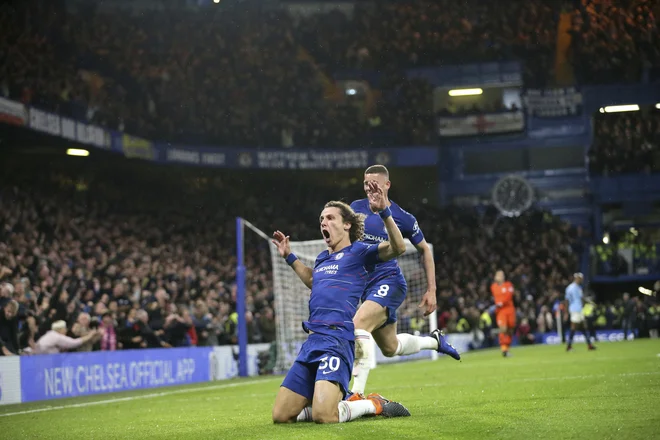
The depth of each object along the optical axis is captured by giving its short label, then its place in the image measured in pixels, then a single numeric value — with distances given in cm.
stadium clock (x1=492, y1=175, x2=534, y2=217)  4025
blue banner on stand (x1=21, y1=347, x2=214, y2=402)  1612
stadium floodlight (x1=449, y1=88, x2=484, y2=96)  4375
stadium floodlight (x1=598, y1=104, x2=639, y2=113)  4228
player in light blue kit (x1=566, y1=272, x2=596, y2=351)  2461
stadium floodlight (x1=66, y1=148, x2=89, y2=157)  2744
